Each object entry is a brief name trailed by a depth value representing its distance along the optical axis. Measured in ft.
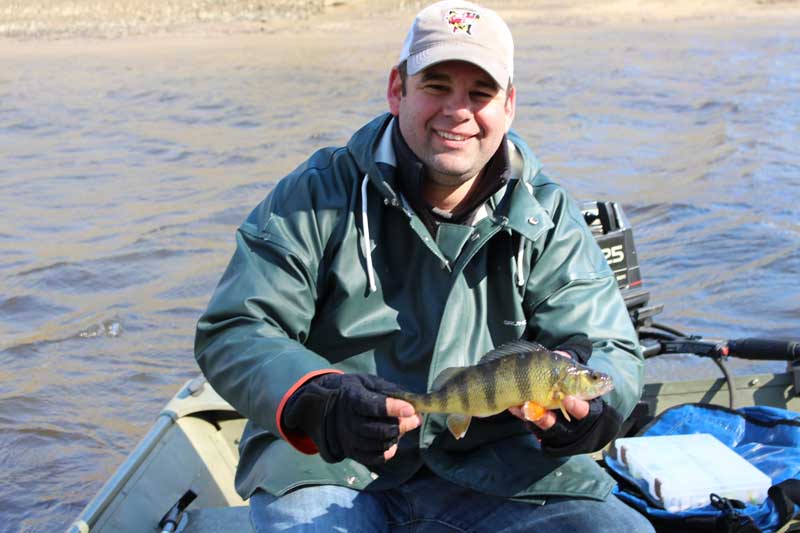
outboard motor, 17.33
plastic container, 11.98
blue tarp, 11.78
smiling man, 10.13
